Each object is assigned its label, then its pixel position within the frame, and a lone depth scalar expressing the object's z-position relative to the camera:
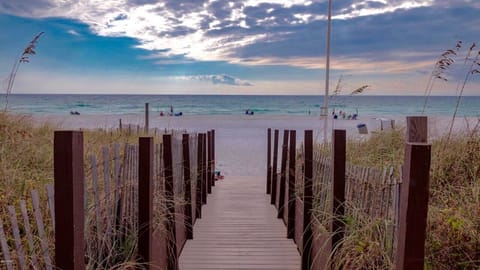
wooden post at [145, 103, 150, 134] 10.25
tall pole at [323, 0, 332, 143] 8.49
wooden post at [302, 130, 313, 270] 3.76
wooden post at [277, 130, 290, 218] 5.81
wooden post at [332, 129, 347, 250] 3.05
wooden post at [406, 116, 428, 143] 2.13
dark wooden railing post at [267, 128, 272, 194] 7.59
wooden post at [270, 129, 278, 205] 6.83
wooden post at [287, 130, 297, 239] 4.93
